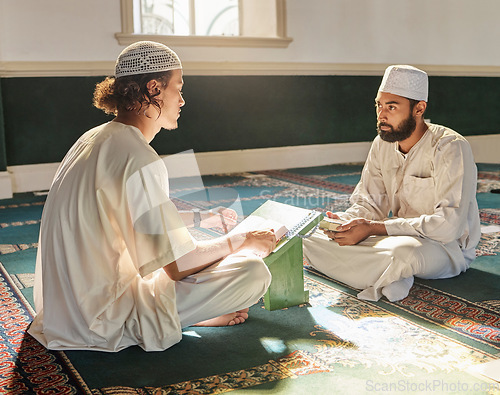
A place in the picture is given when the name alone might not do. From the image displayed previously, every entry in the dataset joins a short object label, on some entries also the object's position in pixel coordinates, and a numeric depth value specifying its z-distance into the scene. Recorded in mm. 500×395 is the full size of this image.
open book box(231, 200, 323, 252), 2643
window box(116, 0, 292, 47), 6848
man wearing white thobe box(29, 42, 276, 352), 2146
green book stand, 2683
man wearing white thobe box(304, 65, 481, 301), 2939
